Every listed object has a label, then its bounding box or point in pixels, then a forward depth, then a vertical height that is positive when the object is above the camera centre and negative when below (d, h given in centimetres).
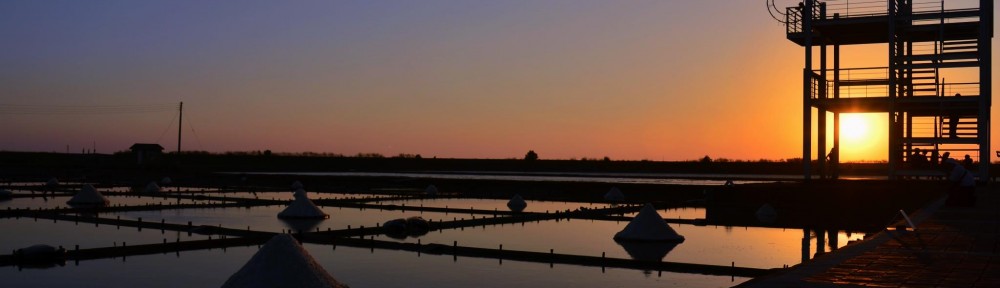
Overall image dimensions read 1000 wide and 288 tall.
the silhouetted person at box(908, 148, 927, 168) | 3760 +100
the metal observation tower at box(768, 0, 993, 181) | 3672 +409
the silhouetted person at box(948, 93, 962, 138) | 3778 +237
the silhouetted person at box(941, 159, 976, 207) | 2406 -2
